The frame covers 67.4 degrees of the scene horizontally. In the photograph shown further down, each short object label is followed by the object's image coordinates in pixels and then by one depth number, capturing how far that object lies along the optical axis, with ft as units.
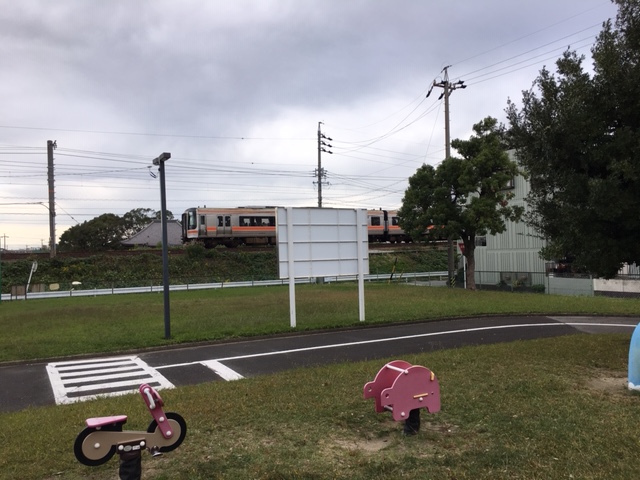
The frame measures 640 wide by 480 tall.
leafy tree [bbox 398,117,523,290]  90.99
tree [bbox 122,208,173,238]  229.04
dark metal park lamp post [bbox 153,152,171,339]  41.68
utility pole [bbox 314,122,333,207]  138.41
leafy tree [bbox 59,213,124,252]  201.57
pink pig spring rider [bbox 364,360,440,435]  15.07
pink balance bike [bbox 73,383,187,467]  11.43
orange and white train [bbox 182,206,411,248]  131.13
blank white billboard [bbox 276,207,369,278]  48.85
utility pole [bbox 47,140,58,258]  112.16
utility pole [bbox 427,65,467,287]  100.42
